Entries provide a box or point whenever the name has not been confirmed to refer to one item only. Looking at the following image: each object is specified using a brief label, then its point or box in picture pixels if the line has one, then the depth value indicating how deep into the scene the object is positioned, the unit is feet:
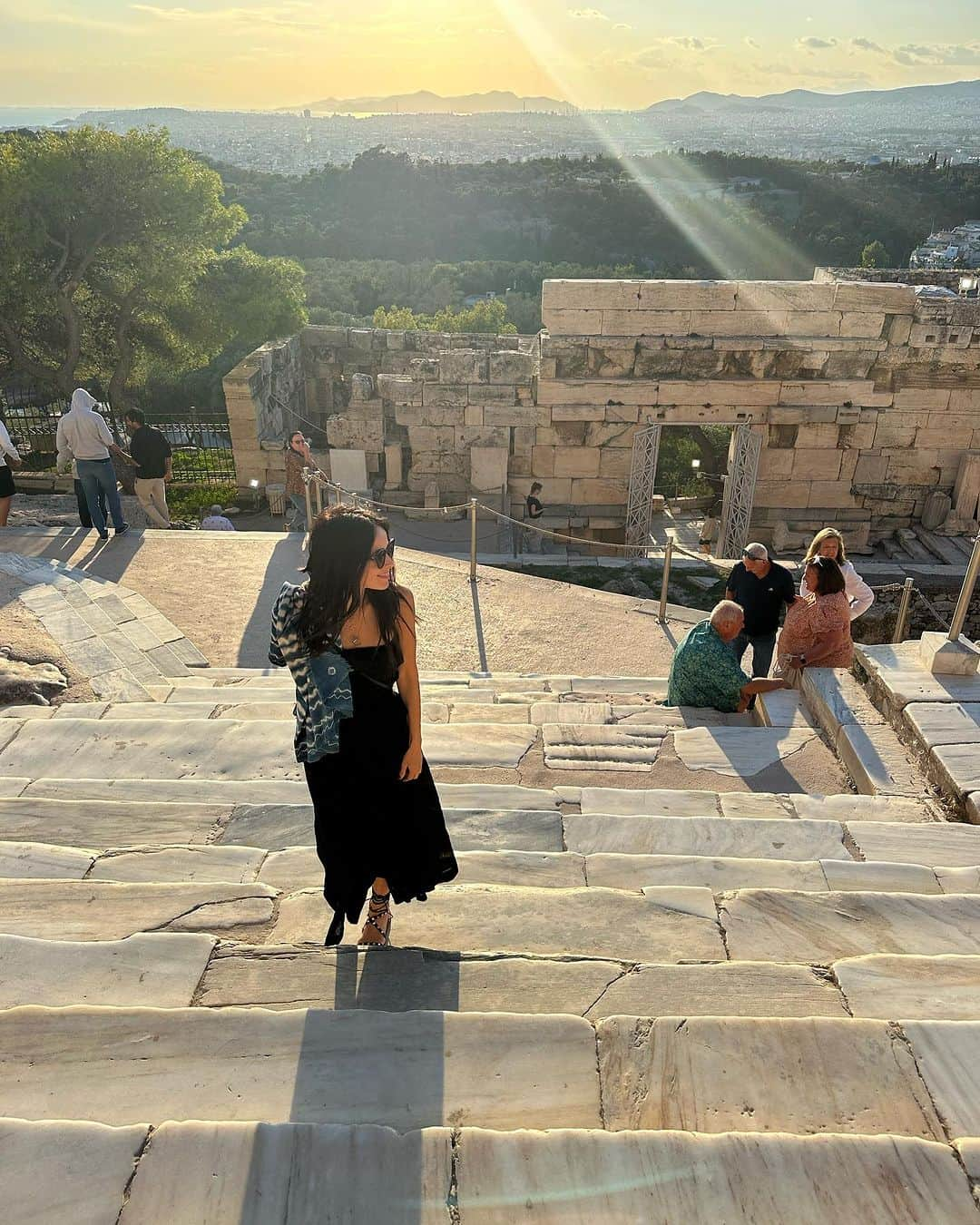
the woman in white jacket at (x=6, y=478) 30.63
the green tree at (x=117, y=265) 61.26
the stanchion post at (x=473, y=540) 31.49
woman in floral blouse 20.54
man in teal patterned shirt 19.48
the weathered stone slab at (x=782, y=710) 19.54
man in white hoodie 29.60
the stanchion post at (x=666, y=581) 29.81
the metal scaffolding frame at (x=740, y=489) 48.01
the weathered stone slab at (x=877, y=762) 16.24
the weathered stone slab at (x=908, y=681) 17.80
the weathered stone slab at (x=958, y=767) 15.29
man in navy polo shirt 22.21
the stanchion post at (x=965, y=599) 18.02
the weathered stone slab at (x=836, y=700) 18.47
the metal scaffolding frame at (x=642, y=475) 47.44
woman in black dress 9.31
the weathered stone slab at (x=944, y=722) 16.53
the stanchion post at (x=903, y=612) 26.48
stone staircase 6.56
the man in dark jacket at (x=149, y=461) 32.30
